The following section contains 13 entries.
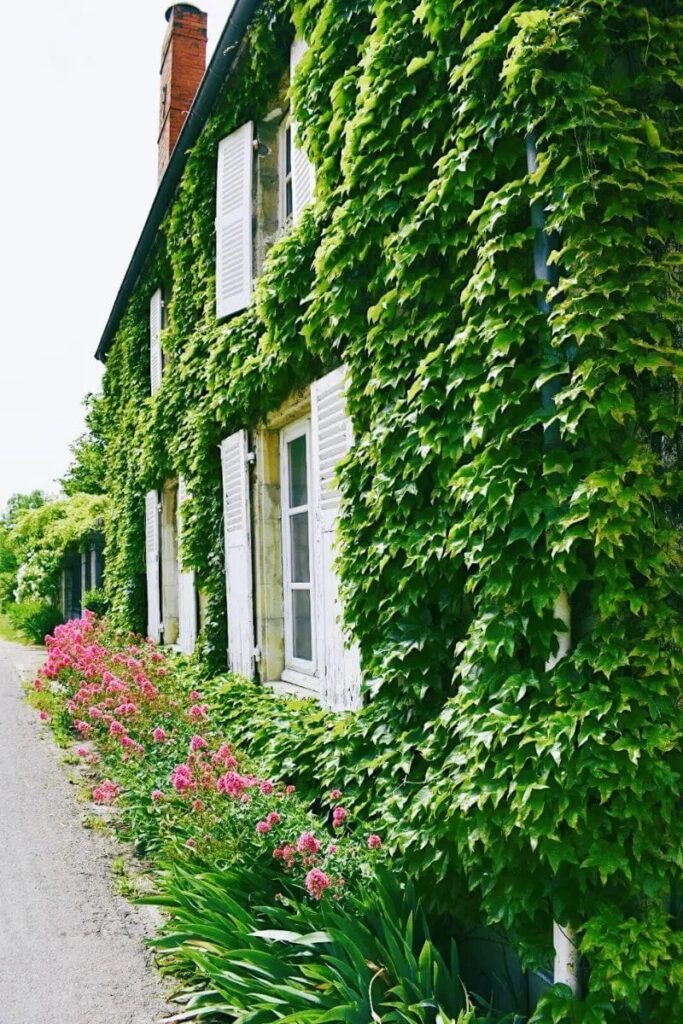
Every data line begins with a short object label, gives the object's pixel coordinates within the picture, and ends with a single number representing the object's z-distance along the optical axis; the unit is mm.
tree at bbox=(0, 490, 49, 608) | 26844
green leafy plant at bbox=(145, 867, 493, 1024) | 2779
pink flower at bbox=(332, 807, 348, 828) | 3533
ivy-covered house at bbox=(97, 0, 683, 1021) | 2545
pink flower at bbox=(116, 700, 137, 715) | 5613
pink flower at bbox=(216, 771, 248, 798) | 3805
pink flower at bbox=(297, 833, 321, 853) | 3377
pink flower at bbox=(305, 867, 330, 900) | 3160
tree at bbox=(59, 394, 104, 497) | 24484
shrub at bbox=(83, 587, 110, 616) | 14601
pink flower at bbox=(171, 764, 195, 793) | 4102
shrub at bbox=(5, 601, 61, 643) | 17500
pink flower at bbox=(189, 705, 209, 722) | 5110
